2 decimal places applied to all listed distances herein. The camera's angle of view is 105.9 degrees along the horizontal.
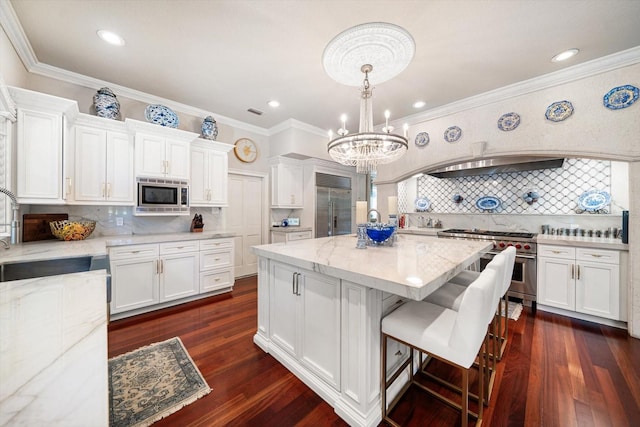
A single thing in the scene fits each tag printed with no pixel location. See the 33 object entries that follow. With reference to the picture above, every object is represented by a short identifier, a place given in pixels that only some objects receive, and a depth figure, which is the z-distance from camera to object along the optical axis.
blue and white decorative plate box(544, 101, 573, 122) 2.74
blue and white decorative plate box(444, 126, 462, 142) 3.55
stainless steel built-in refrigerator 5.08
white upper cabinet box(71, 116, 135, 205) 2.72
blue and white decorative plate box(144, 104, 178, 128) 3.17
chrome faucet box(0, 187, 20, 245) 2.16
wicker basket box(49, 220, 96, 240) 2.55
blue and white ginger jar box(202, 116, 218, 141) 3.70
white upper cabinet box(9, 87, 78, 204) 2.22
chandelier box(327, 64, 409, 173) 2.10
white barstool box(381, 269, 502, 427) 1.13
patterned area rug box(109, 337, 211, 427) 1.49
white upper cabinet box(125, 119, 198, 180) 3.00
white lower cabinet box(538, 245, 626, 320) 2.52
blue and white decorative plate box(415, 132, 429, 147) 3.87
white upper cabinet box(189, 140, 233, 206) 3.57
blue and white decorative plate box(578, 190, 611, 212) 2.99
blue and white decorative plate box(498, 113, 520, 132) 3.07
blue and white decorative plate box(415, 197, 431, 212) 4.59
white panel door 4.40
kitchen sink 1.77
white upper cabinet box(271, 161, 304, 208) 4.61
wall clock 4.34
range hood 3.18
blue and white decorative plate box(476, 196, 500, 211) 3.83
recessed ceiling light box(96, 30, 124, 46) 2.16
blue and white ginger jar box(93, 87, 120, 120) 2.86
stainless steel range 3.00
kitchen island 1.38
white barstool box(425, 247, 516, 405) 1.52
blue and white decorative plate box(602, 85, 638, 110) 2.40
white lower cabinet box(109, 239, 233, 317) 2.71
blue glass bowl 2.28
